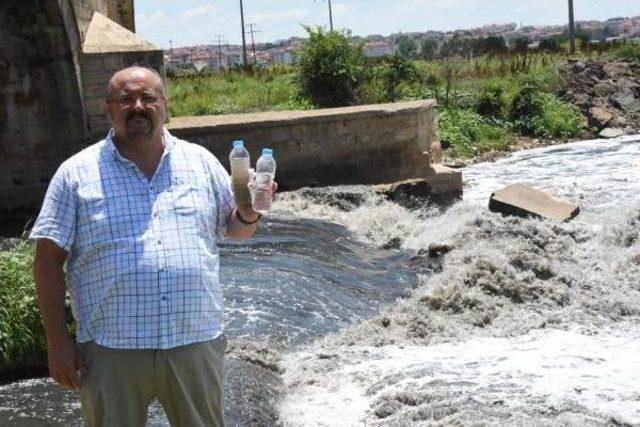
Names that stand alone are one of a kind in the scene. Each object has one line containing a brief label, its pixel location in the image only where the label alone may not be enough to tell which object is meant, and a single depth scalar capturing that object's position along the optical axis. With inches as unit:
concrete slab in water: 416.2
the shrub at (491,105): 805.9
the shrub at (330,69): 705.0
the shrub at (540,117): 791.1
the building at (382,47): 3822.6
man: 108.8
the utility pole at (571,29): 1210.4
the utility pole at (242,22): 2042.6
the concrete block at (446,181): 511.8
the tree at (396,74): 768.3
